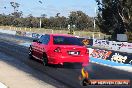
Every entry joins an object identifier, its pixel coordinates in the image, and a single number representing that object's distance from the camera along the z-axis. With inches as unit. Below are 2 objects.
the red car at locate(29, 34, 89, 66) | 690.2
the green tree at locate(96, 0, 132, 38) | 2365.9
